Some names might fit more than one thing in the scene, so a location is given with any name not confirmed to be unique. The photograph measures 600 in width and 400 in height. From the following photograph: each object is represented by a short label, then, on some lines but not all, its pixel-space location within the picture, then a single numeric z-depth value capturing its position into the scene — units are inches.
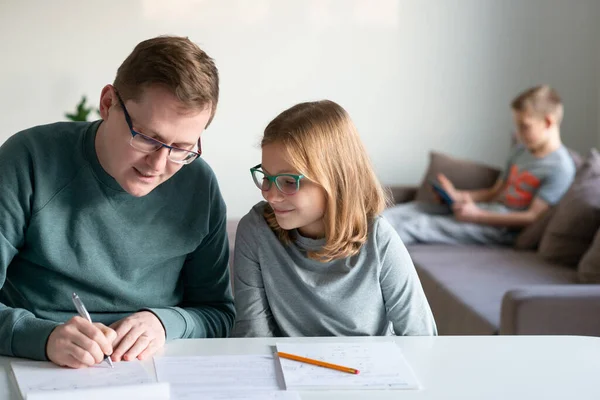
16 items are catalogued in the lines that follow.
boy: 144.6
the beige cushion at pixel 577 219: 128.1
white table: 51.8
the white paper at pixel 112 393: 48.6
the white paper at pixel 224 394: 49.9
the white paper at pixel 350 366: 52.6
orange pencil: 54.4
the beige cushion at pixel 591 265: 115.9
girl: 67.1
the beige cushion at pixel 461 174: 173.2
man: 57.4
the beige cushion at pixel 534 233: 142.6
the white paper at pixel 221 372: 52.1
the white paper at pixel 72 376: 51.0
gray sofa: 96.3
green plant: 172.4
